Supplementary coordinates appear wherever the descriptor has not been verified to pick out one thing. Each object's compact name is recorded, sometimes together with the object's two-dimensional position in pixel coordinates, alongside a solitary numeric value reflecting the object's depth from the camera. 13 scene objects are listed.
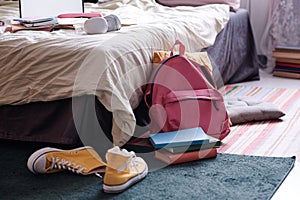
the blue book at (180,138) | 2.49
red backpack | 2.64
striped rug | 2.66
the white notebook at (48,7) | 3.45
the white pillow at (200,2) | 4.15
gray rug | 2.17
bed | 2.44
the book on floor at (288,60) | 4.26
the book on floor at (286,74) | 4.24
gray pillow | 3.08
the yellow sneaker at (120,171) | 2.19
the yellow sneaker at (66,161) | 2.35
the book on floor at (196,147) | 2.48
